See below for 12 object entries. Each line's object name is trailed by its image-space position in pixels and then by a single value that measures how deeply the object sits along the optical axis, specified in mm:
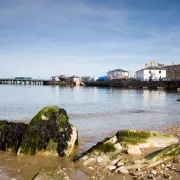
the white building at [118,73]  110651
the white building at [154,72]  89448
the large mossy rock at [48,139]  7631
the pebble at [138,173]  5589
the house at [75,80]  105325
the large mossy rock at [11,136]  8062
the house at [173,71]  90385
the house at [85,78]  126726
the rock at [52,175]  5693
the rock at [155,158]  5954
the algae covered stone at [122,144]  6786
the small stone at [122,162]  6242
